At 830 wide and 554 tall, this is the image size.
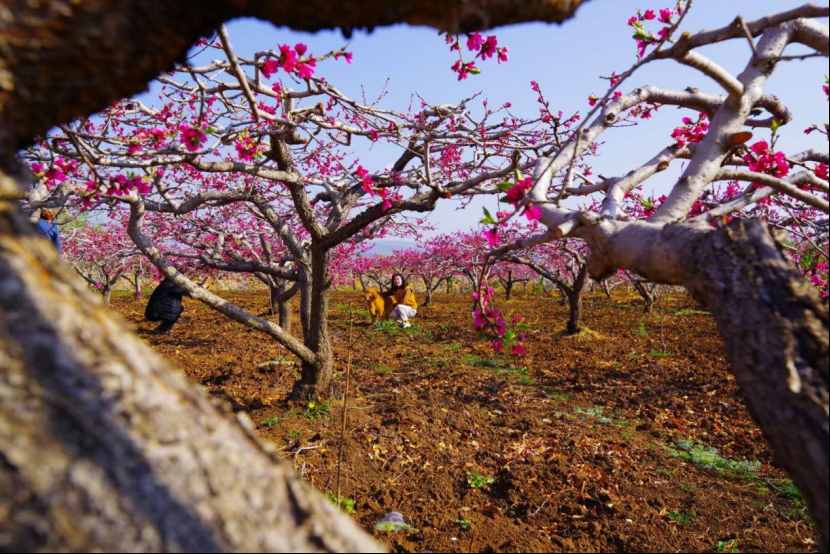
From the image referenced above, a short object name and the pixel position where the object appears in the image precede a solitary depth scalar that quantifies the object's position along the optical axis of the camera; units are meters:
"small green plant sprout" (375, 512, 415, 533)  2.94
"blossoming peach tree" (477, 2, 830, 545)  1.26
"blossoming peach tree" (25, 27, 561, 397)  3.36
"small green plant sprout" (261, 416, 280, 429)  4.77
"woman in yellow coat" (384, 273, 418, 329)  12.62
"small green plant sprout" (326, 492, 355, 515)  3.17
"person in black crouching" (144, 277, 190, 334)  10.19
